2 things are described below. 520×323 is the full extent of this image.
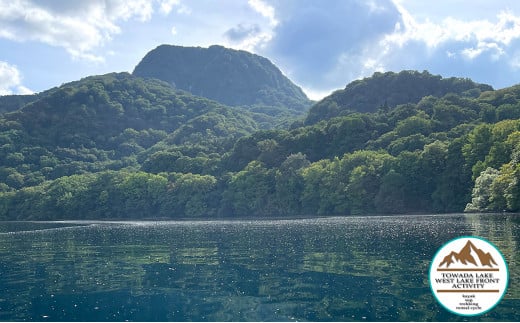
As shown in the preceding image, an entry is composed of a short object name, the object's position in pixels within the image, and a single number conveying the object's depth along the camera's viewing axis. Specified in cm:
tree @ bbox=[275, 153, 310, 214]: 17662
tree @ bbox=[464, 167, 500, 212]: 10888
